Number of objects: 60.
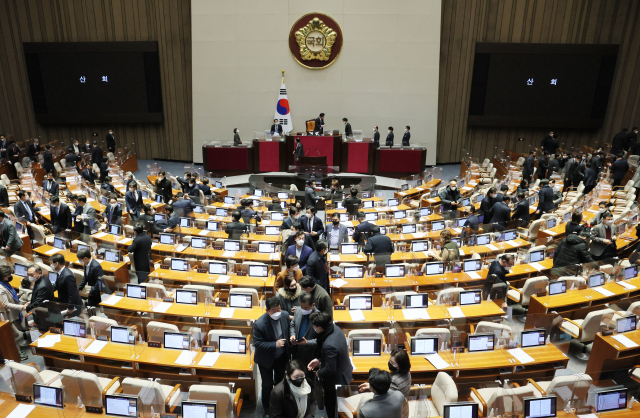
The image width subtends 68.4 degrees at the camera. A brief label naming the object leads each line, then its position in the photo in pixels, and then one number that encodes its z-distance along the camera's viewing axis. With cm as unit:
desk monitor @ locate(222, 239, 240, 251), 972
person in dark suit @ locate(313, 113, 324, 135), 1878
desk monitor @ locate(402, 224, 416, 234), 1102
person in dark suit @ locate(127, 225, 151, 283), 843
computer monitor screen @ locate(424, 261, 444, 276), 837
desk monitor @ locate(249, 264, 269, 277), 841
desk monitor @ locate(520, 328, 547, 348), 614
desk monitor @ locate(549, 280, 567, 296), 767
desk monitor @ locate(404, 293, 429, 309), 717
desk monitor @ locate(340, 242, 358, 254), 927
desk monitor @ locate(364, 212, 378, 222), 1226
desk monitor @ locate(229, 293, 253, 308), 718
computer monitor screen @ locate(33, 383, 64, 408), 498
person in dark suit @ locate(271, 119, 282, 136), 1945
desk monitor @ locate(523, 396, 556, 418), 480
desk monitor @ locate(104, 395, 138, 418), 480
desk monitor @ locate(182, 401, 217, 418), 477
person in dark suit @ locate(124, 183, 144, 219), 1144
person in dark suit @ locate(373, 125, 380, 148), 1885
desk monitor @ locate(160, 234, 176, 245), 1002
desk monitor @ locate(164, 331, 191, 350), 609
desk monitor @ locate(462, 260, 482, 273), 849
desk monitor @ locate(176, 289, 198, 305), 730
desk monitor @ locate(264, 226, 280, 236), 1080
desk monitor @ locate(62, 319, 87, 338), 633
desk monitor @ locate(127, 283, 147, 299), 753
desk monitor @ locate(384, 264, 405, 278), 830
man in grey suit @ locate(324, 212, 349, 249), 971
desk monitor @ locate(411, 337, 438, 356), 596
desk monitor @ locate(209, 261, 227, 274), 847
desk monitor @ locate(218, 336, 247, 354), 598
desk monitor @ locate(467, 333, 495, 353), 606
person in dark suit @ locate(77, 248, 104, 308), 741
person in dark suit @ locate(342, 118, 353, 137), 1942
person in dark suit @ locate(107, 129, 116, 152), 1959
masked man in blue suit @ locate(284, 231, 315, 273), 744
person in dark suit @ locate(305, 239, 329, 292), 703
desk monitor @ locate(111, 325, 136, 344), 622
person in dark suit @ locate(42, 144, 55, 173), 1609
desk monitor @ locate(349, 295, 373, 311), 704
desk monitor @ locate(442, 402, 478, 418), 468
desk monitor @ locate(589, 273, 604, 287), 778
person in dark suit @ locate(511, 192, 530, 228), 1075
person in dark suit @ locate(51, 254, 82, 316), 676
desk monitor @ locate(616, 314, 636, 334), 641
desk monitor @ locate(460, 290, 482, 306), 728
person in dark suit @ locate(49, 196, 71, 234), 1034
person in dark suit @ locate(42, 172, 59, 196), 1294
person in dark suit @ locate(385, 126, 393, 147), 1876
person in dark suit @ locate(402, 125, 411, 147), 1891
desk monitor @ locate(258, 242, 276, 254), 960
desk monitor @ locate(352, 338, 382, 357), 588
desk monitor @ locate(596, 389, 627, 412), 491
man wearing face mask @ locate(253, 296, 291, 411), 511
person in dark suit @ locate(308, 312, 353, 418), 484
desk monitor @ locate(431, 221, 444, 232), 1096
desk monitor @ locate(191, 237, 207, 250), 977
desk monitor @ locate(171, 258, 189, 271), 872
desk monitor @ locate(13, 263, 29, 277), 811
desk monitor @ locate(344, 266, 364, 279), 823
